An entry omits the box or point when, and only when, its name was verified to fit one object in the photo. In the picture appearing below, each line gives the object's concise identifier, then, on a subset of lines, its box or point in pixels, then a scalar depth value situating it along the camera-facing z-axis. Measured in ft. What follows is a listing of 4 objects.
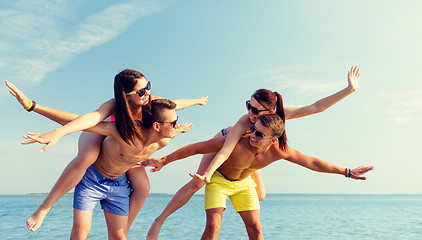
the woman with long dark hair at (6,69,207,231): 13.78
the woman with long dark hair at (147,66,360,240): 16.63
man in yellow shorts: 16.57
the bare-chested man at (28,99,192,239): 15.26
